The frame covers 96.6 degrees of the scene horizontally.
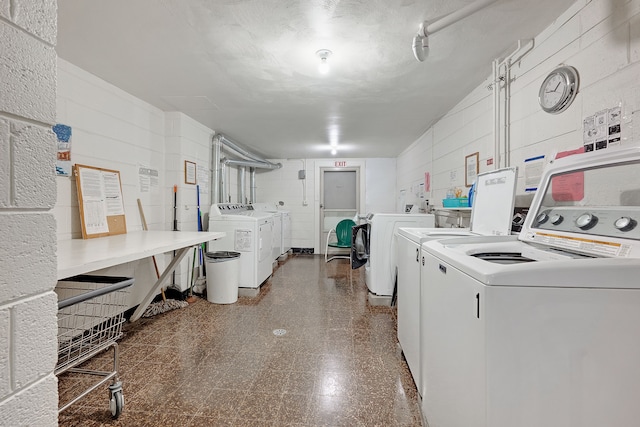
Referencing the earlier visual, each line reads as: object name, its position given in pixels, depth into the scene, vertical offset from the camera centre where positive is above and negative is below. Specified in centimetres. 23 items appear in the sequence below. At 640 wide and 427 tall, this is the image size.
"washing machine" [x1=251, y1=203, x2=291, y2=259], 484 -36
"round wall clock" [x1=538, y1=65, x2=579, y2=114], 152 +66
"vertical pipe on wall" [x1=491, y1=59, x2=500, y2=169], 215 +71
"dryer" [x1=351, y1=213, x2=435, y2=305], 310 -46
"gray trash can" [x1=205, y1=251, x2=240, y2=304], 315 -78
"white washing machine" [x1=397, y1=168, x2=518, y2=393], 158 -17
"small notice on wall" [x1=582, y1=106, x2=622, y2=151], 128 +37
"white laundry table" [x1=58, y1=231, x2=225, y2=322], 132 -24
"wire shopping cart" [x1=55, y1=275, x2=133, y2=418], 127 -67
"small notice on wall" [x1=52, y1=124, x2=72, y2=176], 213 +46
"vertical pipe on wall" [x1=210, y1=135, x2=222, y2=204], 396 +59
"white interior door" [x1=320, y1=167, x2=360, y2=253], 635 +28
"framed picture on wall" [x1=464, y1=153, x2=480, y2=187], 259 +37
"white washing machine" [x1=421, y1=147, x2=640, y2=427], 72 -35
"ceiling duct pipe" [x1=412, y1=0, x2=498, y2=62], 138 +95
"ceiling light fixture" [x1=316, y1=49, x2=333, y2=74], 196 +107
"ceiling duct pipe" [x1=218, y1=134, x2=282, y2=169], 418 +96
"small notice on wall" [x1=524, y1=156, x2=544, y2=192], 177 +23
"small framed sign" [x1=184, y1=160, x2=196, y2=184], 336 +45
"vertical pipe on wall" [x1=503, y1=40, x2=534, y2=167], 205 +71
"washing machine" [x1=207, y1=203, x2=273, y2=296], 348 -42
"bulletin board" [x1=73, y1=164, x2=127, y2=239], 227 +7
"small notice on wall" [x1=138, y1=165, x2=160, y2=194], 294 +32
